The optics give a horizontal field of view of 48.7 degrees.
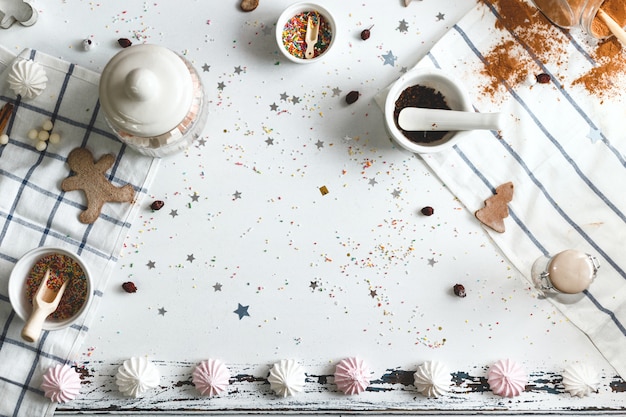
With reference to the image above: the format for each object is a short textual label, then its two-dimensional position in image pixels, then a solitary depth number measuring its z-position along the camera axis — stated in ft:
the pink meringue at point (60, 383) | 4.97
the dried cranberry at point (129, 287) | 5.09
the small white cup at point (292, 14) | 5.03
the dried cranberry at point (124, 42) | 5.10
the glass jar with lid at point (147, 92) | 4.44
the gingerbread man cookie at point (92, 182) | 5.09
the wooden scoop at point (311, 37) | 5.11
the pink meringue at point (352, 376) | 5.08
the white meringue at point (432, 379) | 5.09
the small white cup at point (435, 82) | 4.91
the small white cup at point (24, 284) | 4.91
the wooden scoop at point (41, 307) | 4.74
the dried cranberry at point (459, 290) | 5.16
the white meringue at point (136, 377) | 5.05
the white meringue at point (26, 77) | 5.00
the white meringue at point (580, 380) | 5.17
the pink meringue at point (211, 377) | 5.05
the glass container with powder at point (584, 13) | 5.09
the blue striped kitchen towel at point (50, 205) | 5.08
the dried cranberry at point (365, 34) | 5.16
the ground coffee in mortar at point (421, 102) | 5.02
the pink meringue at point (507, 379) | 5.13
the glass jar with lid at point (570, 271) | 4.90
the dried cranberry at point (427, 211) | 5.17
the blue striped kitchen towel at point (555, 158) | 5.21
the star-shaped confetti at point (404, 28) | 5.24
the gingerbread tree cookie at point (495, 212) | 5.19
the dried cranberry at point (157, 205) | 5.11
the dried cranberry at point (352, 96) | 5.15
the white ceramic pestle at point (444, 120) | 4.64
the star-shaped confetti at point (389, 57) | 5.24
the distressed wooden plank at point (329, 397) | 5.15
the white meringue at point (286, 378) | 5.07
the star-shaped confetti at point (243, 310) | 5.18
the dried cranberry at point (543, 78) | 5.18
